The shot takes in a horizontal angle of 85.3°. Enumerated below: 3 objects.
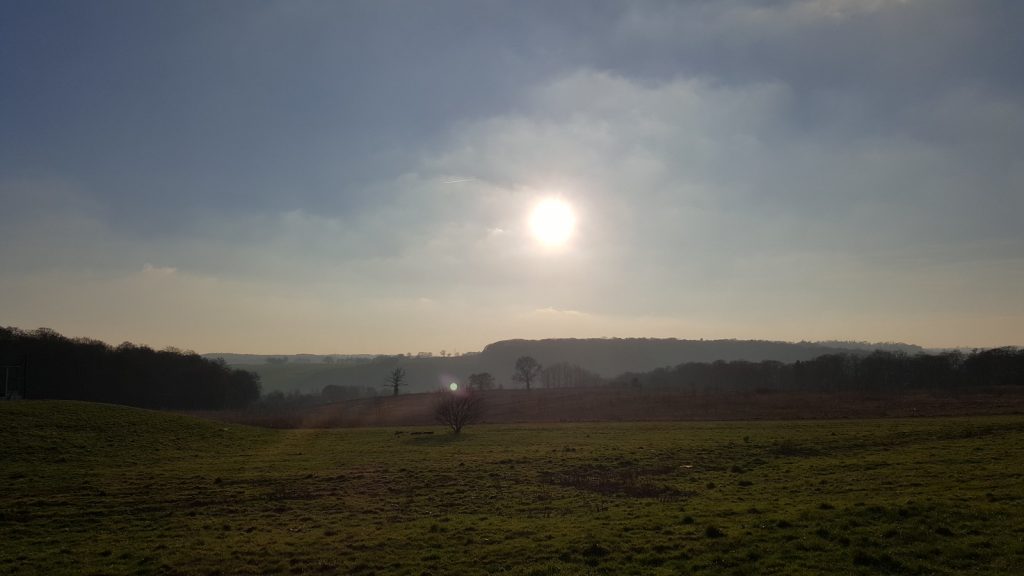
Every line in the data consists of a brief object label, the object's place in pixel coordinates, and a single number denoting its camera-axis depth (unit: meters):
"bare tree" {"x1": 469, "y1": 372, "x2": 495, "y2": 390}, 149.50
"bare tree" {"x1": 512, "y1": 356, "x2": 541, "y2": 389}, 169.00
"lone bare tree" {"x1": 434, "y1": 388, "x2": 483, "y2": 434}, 60.91
